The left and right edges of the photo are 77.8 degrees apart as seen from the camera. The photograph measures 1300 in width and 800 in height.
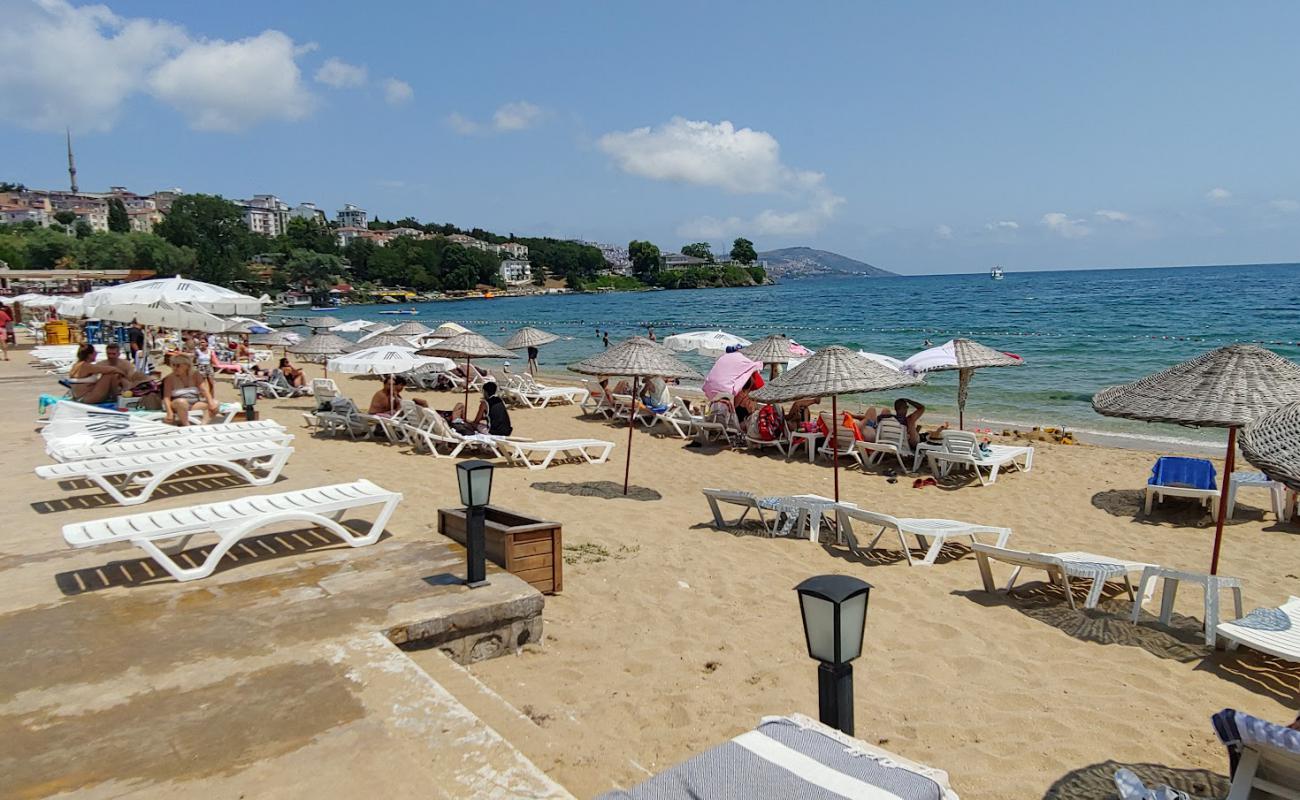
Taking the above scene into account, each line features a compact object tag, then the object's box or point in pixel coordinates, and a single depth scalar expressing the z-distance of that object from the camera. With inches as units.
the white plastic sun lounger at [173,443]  300.4
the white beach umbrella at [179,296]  463.2
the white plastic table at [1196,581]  190.9
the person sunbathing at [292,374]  698.8
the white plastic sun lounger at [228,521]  190.9
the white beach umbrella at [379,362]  440.8
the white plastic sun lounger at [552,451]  408.2
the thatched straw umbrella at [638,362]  329.4
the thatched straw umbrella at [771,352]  492.1
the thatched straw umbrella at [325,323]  1349.0
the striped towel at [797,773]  84.3
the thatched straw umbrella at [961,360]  422.3
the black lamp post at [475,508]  179.9
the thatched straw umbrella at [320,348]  557.0
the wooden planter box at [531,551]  201.8
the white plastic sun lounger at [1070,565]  214.2
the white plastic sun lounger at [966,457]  392.4
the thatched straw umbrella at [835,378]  295.3
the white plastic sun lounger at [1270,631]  168.2
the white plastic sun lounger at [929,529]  256.5
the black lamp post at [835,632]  95.7
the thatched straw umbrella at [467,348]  435.2
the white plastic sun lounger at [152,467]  271.0
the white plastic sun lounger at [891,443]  416.2
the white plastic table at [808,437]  447.5
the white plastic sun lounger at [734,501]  296.0
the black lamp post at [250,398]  453.7
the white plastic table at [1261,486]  319.0
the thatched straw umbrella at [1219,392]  188.4
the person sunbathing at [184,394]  410.6
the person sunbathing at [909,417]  418.6
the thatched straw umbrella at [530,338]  718.5
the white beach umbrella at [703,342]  676.7
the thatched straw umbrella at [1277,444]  113.4
